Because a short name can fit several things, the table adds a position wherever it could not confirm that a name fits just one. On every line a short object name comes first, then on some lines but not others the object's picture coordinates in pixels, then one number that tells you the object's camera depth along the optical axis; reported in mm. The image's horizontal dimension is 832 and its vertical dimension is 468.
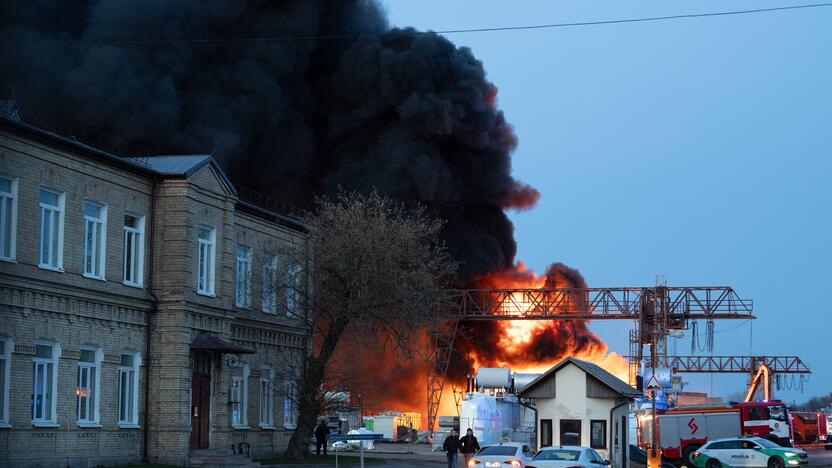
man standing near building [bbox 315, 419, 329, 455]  43938
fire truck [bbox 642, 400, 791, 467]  52688
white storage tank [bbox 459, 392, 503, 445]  52094
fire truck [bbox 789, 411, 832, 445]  72556
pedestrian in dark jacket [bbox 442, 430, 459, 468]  35469
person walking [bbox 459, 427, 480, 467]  36375
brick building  28453
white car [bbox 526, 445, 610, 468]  28250
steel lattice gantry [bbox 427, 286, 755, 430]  72000
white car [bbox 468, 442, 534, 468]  31297
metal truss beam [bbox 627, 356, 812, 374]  104125
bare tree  38969
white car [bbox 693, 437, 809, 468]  43219
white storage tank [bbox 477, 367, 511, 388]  57625
